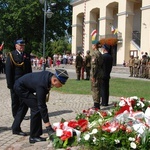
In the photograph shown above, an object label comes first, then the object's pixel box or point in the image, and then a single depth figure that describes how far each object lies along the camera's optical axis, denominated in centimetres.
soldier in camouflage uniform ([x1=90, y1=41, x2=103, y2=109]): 803
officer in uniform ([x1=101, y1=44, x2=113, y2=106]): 898
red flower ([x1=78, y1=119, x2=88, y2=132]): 436
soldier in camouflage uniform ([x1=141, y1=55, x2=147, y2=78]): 2184
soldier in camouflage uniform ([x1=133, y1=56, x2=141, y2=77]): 2226
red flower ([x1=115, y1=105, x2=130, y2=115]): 476
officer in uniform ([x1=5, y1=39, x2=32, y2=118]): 661
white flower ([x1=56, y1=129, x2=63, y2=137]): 420
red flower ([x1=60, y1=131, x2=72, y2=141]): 413
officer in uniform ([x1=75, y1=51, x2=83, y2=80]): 1828
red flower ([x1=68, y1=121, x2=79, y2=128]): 437
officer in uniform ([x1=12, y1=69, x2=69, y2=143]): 470
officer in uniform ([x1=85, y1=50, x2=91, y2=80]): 1840
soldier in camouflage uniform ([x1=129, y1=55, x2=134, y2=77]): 2285
